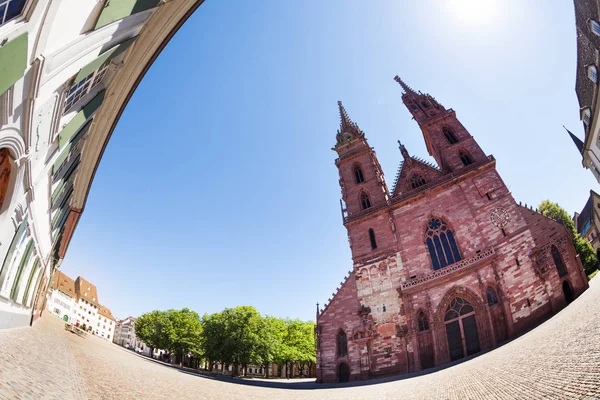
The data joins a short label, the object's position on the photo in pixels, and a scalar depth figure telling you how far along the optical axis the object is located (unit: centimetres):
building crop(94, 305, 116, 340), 6794
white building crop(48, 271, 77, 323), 4984
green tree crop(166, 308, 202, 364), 4434
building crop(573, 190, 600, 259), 3733
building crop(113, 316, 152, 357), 8582
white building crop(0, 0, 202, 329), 456
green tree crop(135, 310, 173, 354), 4484
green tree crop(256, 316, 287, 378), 3161
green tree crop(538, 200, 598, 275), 2784
